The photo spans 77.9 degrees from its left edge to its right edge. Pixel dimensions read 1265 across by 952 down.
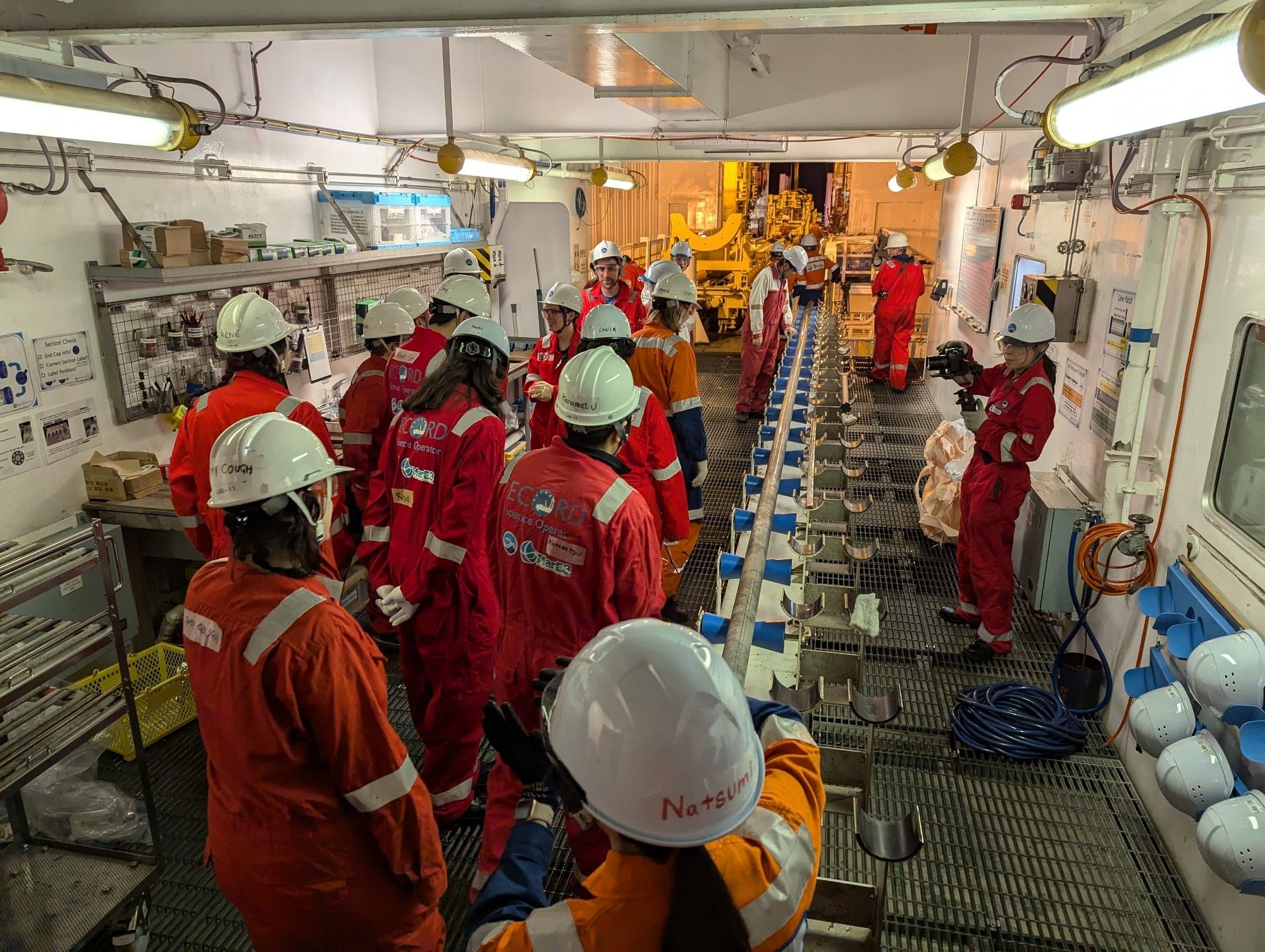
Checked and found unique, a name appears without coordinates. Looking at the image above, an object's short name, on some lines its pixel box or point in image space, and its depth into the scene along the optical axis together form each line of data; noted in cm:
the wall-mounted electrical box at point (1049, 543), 432
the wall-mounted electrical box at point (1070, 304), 462
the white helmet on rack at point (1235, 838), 224
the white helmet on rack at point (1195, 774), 252
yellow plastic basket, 371
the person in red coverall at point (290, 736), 173
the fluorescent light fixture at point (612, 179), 816
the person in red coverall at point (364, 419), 428
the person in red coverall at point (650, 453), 423
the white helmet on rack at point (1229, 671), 240
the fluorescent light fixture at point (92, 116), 240
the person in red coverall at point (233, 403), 336
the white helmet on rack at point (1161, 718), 281
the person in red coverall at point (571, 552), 242
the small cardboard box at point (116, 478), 416
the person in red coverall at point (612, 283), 721
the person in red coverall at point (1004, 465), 425
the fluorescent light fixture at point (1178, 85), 127
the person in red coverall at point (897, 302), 972
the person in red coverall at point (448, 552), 303
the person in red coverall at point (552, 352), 489
